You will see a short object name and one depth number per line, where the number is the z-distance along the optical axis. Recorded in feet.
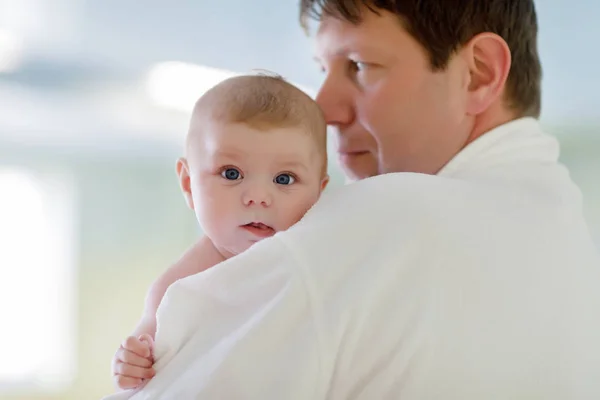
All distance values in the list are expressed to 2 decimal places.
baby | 3.14
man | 2.77
